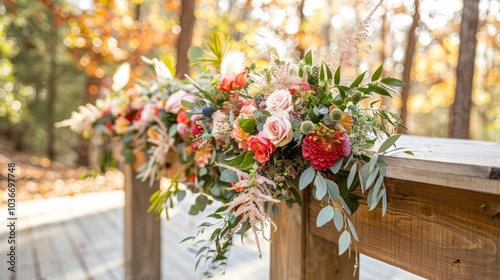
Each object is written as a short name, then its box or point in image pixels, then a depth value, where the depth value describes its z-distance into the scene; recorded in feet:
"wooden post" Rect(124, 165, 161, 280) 6.95
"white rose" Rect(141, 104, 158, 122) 4.93
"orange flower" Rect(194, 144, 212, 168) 3.84
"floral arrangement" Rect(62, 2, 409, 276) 2.64
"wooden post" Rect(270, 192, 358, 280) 3.39
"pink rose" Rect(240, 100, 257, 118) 2.95
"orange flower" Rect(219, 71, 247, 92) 3.55
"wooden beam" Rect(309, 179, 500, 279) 2.24
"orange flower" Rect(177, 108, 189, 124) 4.17
